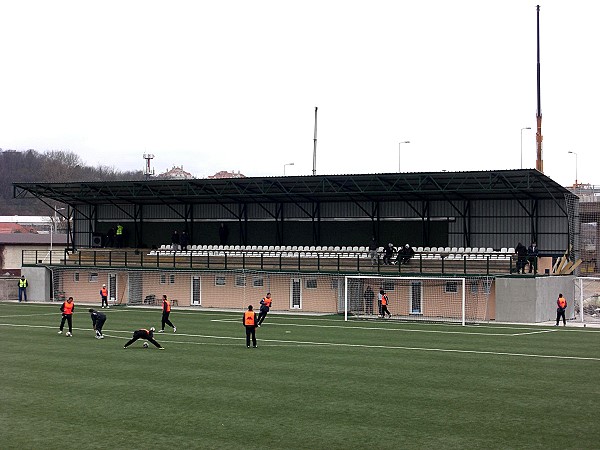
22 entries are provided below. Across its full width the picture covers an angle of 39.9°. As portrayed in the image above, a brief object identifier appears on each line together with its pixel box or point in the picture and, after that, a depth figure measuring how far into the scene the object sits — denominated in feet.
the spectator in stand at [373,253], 163.73
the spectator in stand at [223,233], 210.59
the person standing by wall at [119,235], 225.15
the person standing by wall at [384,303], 145.69
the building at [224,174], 549.95
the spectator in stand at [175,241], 207.21
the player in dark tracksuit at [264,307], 127.54
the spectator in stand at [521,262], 148.25
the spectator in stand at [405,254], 161.64
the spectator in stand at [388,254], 162.71
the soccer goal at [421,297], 148.46
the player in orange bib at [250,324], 96.73
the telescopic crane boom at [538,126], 206.90
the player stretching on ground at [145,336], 94.89
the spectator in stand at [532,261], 146.61
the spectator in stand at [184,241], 208.54
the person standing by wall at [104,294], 171.42
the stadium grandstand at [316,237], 159.94
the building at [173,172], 611.96
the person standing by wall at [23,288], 197.57
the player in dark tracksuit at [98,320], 107.76
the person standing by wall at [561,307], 134.51
